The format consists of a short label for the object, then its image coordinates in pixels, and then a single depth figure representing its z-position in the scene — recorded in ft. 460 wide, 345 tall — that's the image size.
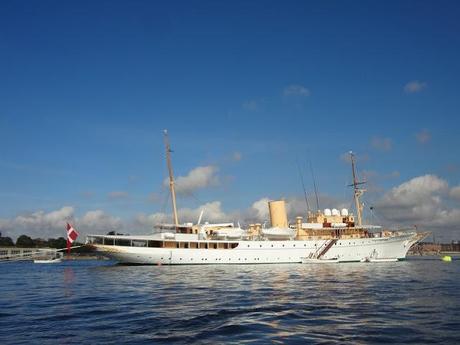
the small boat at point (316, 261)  231.85
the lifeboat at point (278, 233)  244.22
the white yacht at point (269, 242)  224.53
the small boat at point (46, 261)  332.60
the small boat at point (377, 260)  245.65
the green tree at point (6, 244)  638.78
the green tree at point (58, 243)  622.74
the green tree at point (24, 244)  640.34
